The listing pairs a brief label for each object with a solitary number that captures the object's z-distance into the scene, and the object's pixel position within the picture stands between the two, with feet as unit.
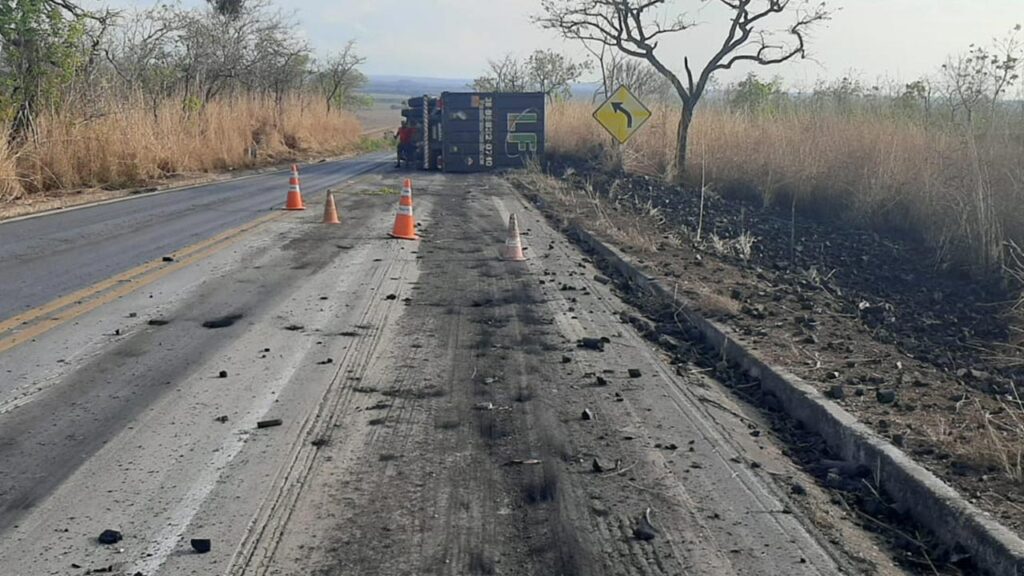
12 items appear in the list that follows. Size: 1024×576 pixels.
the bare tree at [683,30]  79.46
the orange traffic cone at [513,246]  40.93
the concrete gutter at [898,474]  14.39
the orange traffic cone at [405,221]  46.37
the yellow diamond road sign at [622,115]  69.26
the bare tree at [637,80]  129.08
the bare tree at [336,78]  198.70
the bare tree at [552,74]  169.99
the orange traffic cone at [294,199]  57.98
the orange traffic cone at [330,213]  51.78
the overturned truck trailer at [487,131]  99.71
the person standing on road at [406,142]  105.29
